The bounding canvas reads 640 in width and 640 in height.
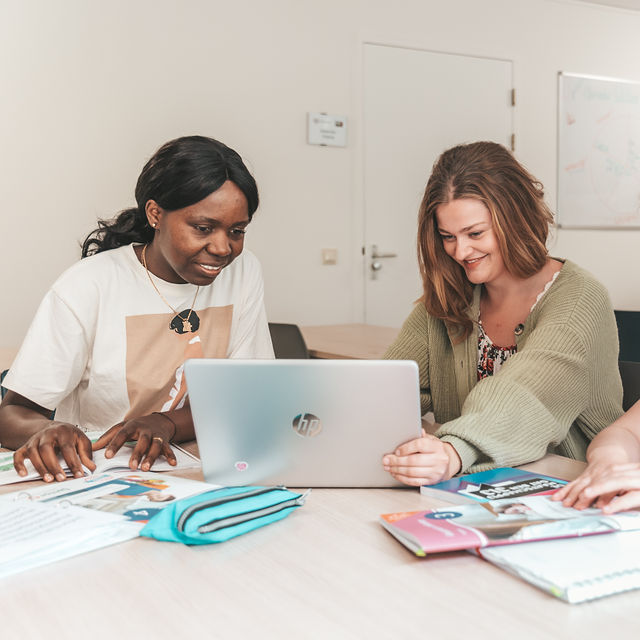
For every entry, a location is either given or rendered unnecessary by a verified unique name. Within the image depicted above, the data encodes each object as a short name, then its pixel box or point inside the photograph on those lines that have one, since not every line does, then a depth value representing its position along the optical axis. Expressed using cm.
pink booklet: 75
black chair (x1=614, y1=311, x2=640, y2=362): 251
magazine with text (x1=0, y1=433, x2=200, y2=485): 108
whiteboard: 455
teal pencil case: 82
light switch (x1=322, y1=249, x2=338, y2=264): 387
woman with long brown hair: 114
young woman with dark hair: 136
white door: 395
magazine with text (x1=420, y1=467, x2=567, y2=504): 93
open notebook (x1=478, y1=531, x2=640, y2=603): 66
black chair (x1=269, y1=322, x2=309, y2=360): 228
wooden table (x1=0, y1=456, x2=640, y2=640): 62
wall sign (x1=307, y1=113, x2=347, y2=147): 376
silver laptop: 93
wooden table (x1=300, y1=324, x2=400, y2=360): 237
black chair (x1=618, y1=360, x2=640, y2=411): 144
